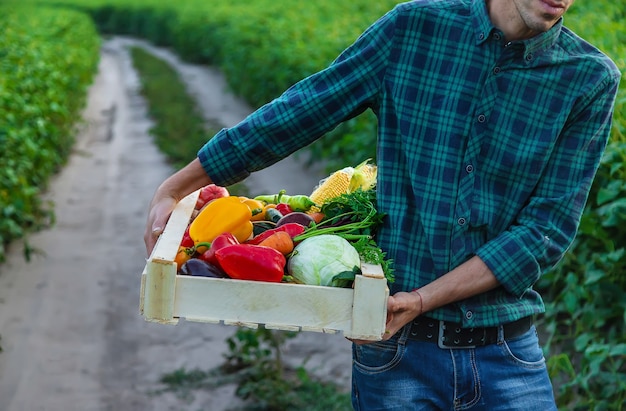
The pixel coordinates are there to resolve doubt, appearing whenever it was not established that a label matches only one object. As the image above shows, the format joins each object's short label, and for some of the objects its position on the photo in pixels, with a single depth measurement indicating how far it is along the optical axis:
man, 2.16
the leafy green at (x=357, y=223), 2.13
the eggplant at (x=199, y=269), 2.04
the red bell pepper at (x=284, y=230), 2.24
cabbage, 2.03
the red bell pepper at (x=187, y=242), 2.23
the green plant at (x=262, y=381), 4.82
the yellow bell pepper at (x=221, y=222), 2.21
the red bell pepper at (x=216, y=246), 2.11
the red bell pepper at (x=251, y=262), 2.01
